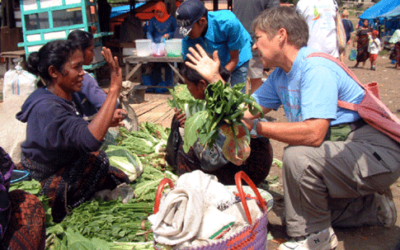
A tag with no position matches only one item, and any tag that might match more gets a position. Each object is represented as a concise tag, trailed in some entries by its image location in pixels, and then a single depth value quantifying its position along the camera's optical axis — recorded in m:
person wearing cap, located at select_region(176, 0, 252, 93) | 3.86
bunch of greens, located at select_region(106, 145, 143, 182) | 3.58
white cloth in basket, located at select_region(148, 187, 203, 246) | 1.85
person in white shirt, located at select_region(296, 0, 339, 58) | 4.19
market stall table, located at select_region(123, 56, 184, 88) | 8.05
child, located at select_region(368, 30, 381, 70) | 12.85
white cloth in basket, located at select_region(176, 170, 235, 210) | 2.15
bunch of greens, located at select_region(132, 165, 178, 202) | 3.17
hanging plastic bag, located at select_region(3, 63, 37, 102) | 4.55
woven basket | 1.85
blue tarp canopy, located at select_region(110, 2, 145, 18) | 15.77
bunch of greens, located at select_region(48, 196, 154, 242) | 2.61
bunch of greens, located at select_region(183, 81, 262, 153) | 2.19
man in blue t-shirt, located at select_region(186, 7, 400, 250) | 2.38
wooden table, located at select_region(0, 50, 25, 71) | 9.07
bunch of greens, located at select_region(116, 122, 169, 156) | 4.23
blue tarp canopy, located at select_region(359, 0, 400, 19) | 20.62
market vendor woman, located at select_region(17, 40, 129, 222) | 2.55
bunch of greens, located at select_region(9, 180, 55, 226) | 2.64
